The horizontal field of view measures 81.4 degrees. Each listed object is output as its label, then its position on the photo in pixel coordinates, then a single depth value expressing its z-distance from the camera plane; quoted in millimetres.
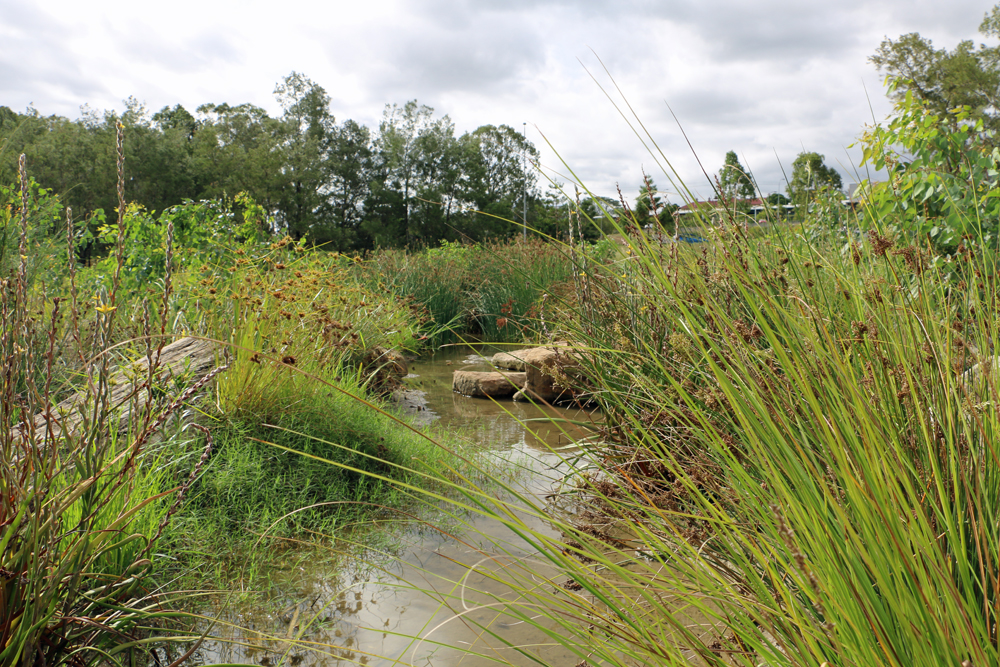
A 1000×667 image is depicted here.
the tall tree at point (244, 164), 31906
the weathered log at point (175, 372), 2637
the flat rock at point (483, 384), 5688
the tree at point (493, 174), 38688
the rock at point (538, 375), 5177
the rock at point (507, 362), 6488
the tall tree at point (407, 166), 37781
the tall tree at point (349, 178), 37156
